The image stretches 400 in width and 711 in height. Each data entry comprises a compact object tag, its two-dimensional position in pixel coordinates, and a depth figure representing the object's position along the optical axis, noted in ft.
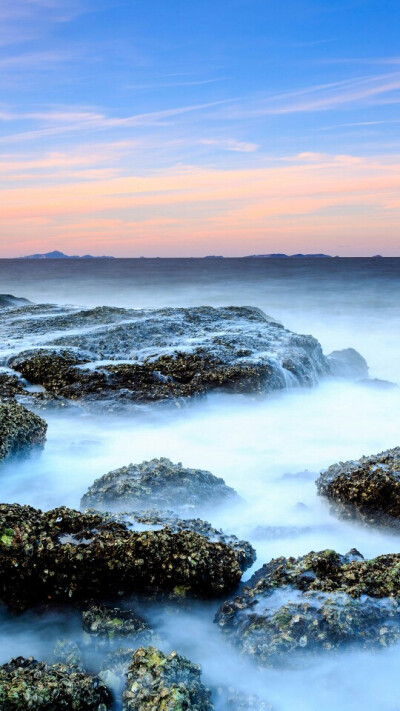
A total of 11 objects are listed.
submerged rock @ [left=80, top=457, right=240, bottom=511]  15.49
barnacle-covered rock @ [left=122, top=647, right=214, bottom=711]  8.26
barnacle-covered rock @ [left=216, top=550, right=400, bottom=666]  9.85
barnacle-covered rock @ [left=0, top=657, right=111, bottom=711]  8.16
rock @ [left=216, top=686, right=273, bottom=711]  9.12
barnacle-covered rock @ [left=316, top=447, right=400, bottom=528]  15.24
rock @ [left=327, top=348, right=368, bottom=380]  40.00
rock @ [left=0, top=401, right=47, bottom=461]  18.49
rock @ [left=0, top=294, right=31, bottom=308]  66.83
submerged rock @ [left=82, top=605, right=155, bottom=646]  10.23
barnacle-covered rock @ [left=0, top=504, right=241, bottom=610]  11.23
